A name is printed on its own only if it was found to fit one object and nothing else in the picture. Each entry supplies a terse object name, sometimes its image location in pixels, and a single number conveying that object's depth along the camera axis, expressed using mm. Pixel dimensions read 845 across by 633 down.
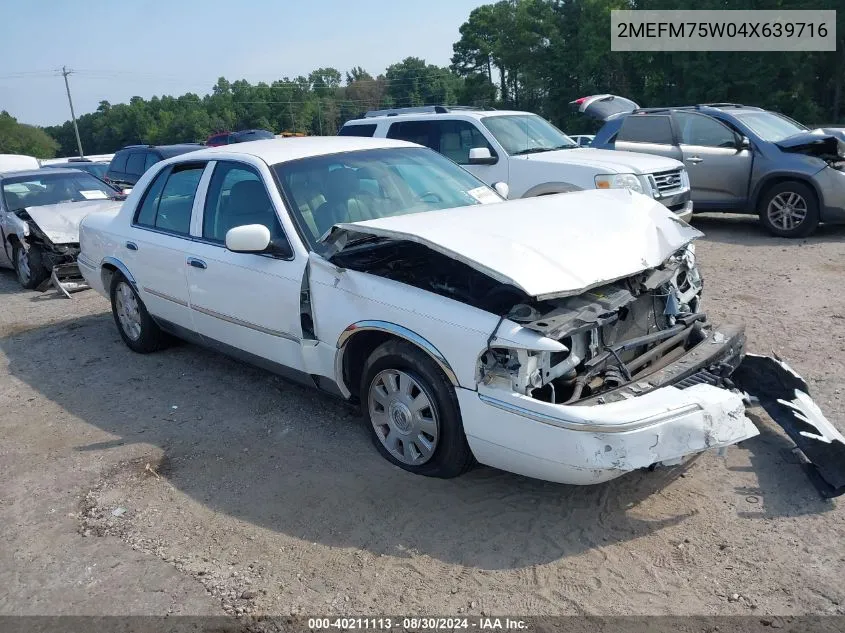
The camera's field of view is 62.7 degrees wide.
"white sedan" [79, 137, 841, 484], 3209
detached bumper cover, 3434
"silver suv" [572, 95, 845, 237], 9508
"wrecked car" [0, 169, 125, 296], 9234
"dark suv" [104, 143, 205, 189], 15359
